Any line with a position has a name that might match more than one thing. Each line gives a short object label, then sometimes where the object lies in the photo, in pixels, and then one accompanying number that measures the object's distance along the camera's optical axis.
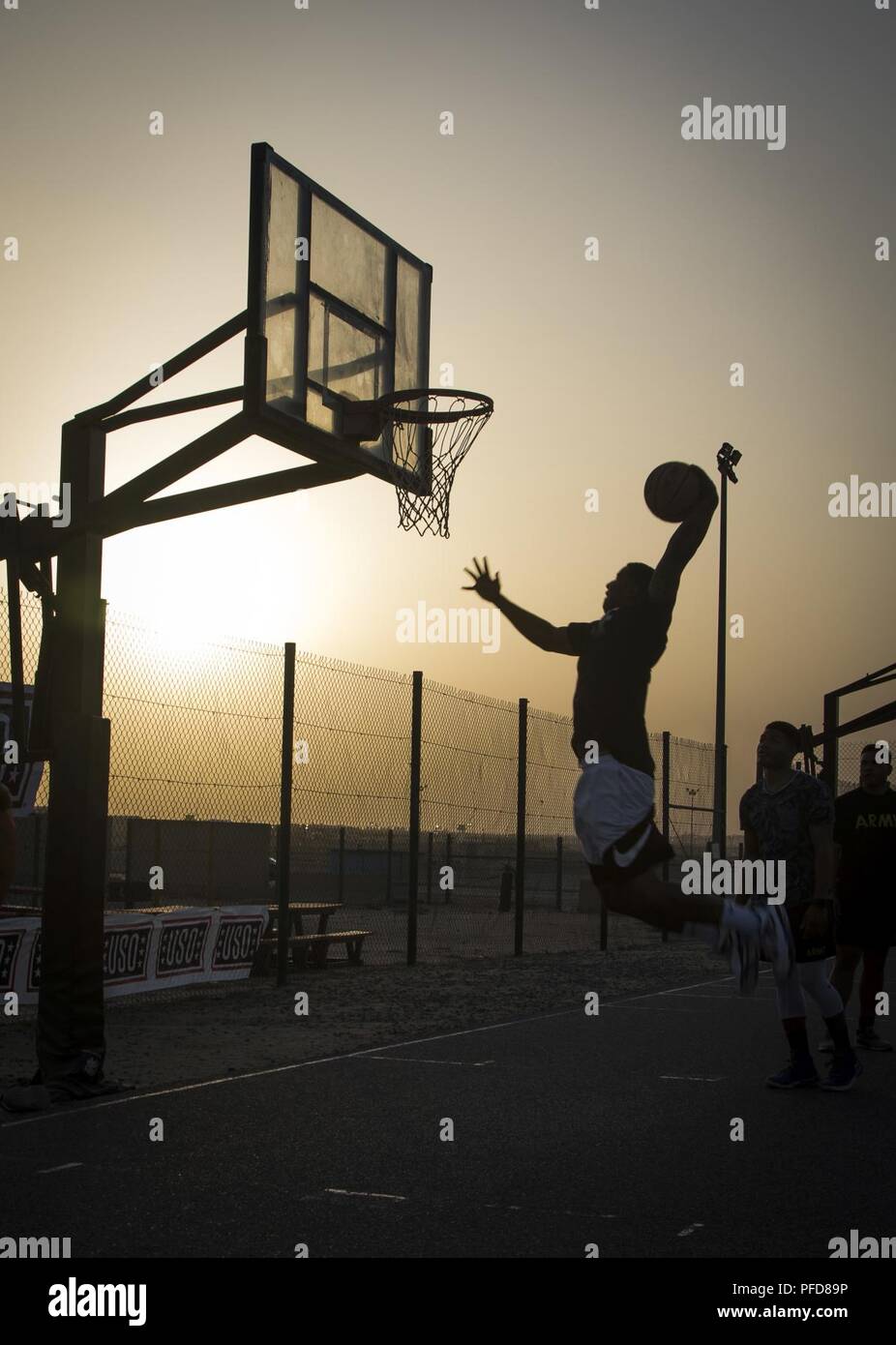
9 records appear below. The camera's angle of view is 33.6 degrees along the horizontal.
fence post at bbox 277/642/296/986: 14.56
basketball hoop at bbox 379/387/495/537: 10.65
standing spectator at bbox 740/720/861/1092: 8.53
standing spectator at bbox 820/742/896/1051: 10.55
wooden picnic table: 16.88
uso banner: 11.16
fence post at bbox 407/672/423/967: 16.95
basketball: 6.26
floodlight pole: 28.34
